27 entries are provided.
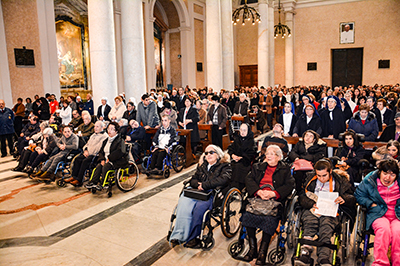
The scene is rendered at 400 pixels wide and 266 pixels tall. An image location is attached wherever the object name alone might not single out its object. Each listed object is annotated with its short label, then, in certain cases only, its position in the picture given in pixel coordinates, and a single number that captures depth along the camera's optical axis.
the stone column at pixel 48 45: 12.52
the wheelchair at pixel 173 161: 6.99
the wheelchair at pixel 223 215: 3.94
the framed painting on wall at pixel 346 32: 23.56
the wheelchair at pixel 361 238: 3.42
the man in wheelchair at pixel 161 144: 6.88
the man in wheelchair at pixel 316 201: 3.37
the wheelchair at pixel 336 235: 3.34
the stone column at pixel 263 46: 18.44
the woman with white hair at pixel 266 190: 3.60
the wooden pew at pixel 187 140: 7.61
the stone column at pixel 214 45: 13.00
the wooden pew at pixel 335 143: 5.35
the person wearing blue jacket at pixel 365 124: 6.03
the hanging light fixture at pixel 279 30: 21.67
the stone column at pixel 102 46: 8.85
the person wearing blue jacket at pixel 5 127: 9.25
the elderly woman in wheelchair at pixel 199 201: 3.96
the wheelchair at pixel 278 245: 3.58
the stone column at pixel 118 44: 14.87
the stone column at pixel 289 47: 24.20
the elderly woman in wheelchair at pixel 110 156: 5.93
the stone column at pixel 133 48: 9.59
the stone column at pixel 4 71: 11.37
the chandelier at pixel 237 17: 15.51
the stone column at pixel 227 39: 14.20
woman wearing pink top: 3.30
